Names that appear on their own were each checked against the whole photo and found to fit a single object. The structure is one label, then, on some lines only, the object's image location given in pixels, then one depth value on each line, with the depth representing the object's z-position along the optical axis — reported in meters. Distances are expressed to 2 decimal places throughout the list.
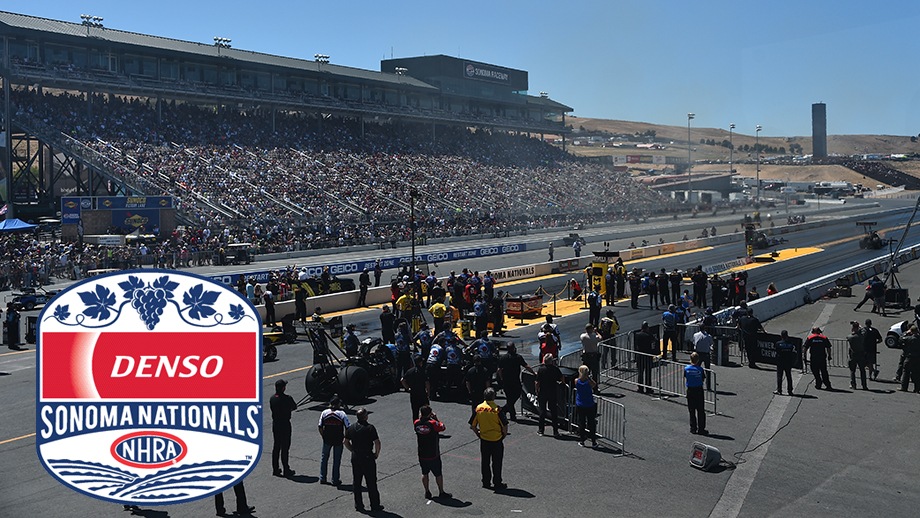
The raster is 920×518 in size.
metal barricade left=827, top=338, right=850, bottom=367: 21.41
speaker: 12.27
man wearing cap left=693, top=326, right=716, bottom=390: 18.67
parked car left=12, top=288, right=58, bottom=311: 29.02
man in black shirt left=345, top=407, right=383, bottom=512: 9.91
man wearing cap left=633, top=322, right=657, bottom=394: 17.34
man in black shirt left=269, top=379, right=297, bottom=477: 11.05
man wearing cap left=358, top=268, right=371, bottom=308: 31.34
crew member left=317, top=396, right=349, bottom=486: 10.80
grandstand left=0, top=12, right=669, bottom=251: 52.69
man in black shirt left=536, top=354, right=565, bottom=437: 13.52
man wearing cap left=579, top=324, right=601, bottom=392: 16.69
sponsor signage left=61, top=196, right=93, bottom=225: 43.91
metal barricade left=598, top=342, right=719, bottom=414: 17.23
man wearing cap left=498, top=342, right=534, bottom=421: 13.97
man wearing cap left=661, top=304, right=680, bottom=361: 20.27
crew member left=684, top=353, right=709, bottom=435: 14.05
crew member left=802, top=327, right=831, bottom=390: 17.50
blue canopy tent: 39.28
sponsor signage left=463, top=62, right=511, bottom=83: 101.74
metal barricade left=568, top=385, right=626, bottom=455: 13.77
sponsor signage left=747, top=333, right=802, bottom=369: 20.53
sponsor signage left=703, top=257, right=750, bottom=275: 42.09
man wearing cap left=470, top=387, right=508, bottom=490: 10.91
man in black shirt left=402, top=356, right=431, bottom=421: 13.97
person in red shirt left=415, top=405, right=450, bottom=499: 10.35
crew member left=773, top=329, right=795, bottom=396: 17.31
